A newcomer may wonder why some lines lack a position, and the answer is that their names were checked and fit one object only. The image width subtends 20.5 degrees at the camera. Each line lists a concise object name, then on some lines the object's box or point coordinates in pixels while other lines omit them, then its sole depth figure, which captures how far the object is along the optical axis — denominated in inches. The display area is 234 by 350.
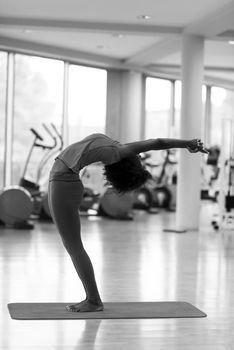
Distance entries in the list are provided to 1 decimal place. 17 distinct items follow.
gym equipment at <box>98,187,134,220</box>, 415.5
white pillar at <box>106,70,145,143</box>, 519.5
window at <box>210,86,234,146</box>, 617.3
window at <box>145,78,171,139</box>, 558.9
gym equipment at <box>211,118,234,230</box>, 368.2
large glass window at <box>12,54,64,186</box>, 466.3
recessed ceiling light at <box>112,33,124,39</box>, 399.5
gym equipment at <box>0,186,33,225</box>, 343.6
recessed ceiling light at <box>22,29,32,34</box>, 383.5
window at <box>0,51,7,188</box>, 455.5
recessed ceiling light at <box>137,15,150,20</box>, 340.8
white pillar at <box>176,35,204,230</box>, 370.0
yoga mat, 160.7
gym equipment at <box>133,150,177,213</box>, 482.9
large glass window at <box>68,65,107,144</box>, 495.8
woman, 155.8
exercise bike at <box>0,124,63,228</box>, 343.6
